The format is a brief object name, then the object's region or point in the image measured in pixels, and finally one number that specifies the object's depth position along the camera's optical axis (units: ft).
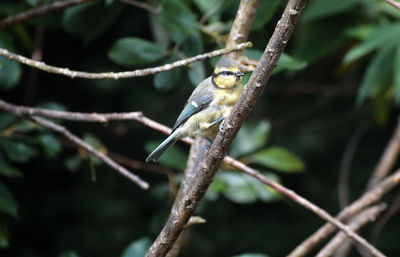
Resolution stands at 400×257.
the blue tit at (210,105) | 13.37
